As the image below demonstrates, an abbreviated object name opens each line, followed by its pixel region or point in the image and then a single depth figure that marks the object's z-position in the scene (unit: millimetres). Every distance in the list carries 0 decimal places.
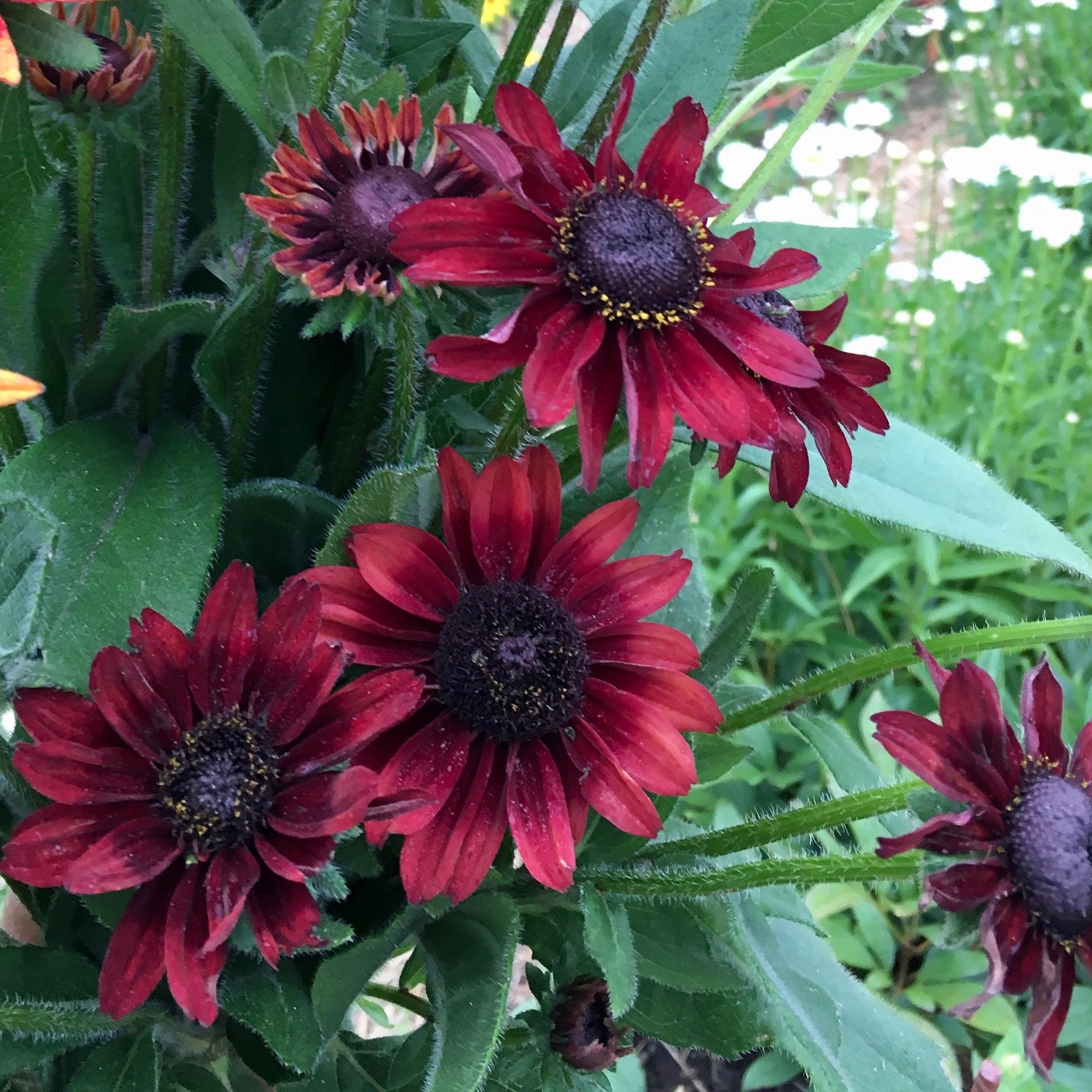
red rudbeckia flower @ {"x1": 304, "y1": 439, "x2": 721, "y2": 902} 300
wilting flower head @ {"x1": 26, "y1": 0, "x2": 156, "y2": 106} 316
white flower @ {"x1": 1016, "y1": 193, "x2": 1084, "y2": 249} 1253
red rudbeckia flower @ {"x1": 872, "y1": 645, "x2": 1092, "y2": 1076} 270
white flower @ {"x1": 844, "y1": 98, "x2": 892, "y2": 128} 1618
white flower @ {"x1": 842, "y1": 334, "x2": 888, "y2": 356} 1188
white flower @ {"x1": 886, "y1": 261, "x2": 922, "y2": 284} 1363
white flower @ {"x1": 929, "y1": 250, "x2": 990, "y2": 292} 1220
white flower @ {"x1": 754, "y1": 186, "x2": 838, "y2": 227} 1244
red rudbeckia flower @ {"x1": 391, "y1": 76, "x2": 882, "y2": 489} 277
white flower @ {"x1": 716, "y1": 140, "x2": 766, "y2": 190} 1354
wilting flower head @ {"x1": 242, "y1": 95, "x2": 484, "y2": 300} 294
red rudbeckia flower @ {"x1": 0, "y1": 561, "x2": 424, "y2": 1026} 262
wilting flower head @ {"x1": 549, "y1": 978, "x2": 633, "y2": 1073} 370
